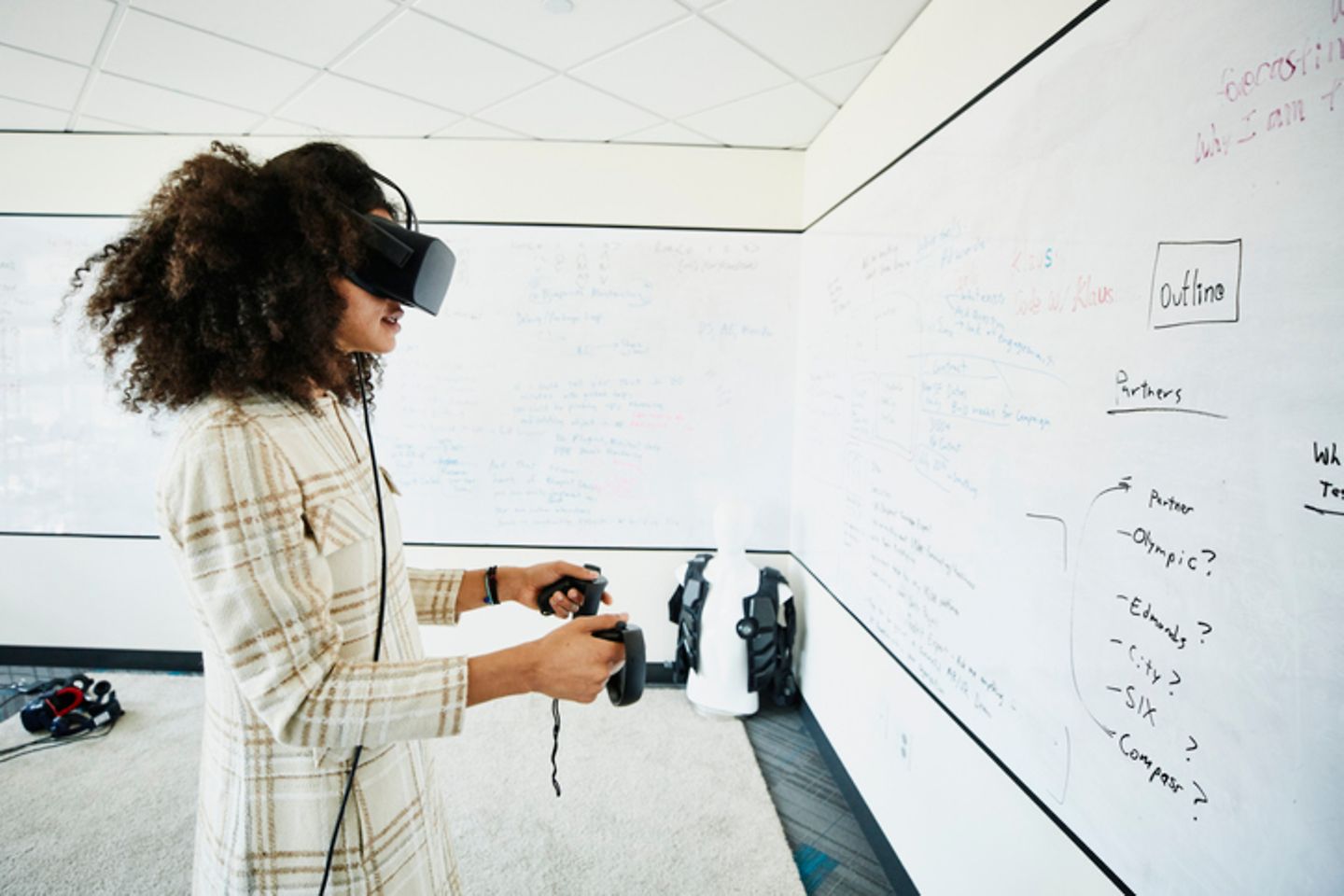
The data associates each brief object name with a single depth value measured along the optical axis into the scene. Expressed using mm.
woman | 660
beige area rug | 1642
